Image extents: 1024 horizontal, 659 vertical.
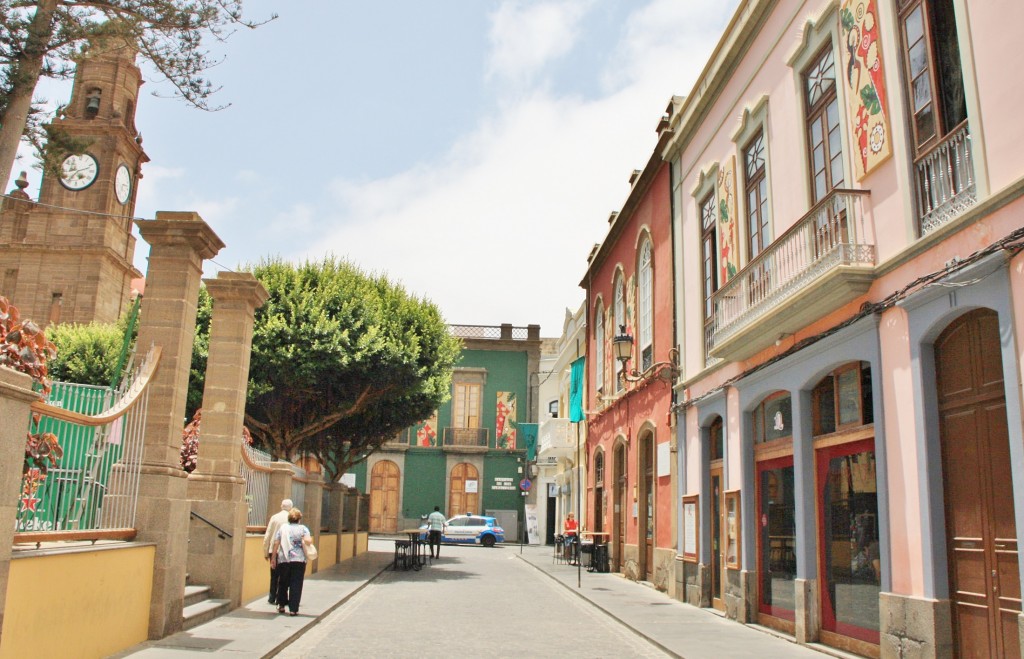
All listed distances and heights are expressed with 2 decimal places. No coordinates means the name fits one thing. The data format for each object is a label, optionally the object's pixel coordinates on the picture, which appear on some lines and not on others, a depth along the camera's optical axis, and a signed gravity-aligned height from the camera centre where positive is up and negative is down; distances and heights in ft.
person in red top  90.74 -2.20
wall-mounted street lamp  55.36 +10.09
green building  148.25 +7.62
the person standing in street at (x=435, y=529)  92.84 -2.07
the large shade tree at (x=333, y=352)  67.56 +12.26
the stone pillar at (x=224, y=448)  39.22 +2.50
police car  128.77 -2.98
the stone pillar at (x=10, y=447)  19.63 +1.17
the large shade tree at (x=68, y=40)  32.35 +17.57
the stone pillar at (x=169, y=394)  30.09 +3.86
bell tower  128.77 +40.35
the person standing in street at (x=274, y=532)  40.65 -1.24
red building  57.47 +9.29
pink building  24.36 +6.60
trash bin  73.67 -3.81
